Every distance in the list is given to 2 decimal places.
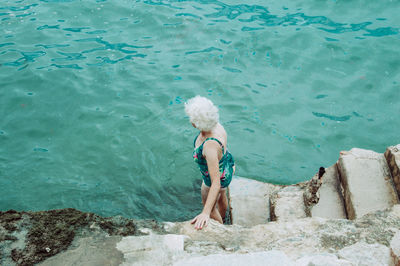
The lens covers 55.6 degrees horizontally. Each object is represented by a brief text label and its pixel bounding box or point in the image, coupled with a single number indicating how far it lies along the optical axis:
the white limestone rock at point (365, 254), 2.64
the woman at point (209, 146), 3.94
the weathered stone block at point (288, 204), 4.54
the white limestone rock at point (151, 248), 2.86
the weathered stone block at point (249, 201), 4.95
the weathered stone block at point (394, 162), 4.31
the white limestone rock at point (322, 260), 2.60
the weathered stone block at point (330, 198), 4.54
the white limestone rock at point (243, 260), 2.72
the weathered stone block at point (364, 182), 4.22
